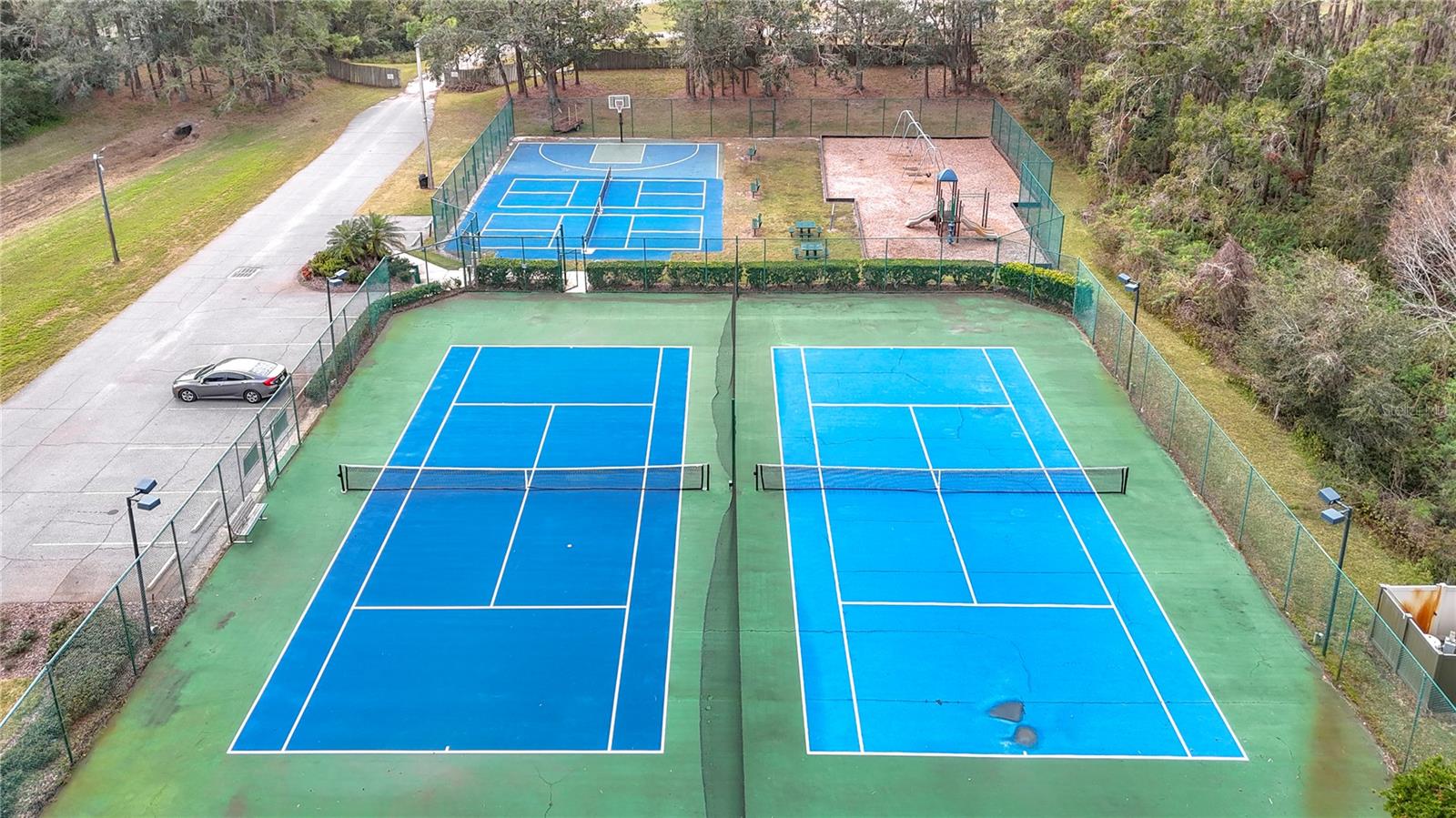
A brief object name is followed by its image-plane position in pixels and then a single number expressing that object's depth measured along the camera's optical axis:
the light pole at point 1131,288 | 28.56
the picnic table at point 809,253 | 37.75
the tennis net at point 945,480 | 24.78
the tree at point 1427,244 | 29.95
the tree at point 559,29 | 55.59
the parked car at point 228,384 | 28.62
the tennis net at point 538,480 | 24.77
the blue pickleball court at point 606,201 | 40.69
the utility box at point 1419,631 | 18.19
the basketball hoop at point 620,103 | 54.74
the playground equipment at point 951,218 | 40.44
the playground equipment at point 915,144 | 50.12
